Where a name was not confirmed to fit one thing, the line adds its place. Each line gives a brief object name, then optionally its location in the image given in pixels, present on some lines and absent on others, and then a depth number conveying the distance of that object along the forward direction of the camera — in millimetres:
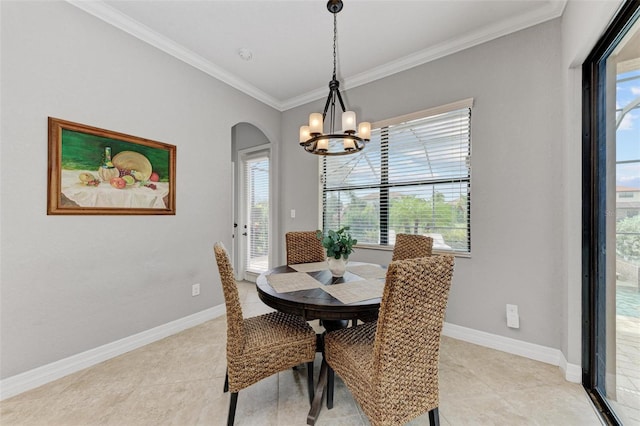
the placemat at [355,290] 1446
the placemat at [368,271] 1911
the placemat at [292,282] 1631
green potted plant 1840
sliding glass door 1299
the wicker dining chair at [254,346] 1367
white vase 1870
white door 4152
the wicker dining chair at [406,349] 1060
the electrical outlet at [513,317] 2178
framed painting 1878
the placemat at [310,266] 2152
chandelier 1882
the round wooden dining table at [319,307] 1352
